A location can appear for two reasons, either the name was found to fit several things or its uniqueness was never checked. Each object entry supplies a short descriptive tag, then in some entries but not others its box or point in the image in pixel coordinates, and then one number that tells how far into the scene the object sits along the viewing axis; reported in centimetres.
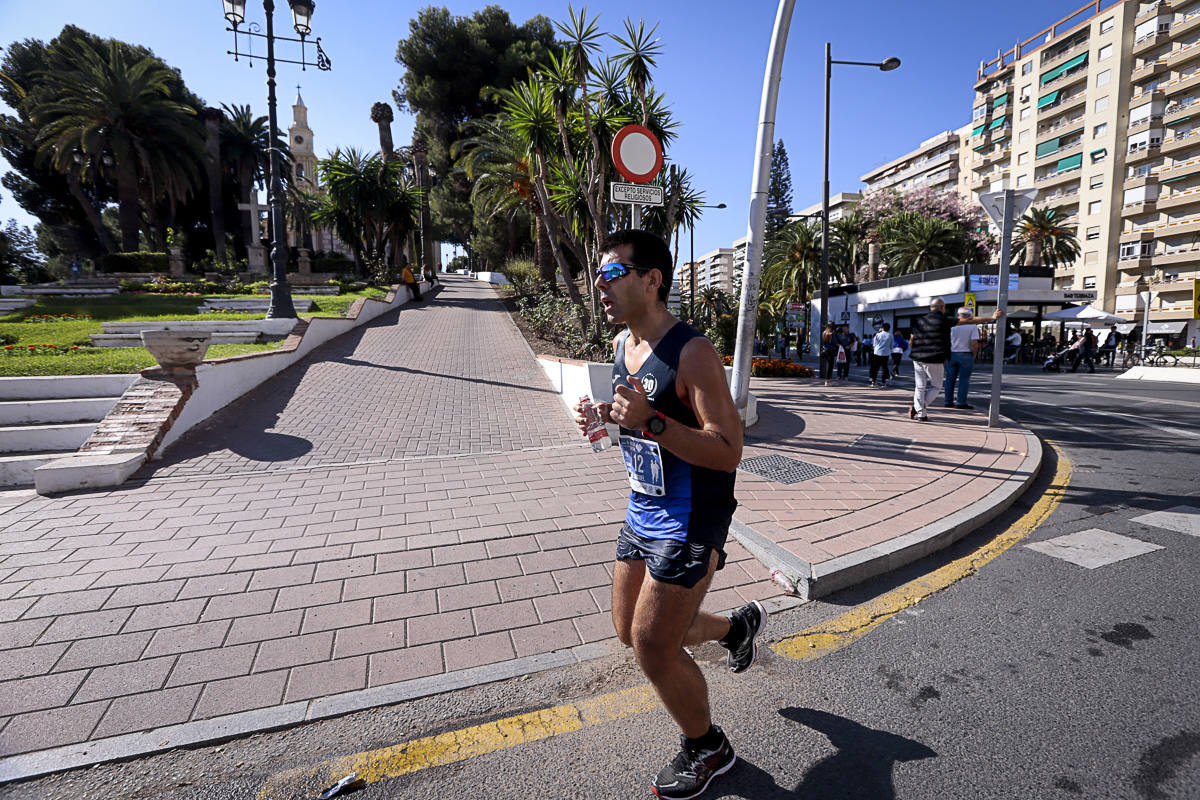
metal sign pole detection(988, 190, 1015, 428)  730
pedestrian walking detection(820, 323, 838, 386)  1456
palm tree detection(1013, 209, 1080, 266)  3812
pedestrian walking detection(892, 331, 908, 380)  1599
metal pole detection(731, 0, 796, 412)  646
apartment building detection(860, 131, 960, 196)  6862
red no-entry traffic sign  563
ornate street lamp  1275
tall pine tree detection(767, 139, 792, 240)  7200
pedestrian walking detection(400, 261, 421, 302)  2758
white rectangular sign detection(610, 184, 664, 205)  573
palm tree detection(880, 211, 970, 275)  3756
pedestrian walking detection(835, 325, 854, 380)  1469
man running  184
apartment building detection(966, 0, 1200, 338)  4050
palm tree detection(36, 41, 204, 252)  2936
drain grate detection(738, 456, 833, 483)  546
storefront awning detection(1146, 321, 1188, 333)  3982
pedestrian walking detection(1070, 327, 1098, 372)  2153
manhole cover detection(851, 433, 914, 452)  669
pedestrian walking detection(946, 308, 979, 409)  897
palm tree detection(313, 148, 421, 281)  3138
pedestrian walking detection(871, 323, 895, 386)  1340
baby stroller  2173
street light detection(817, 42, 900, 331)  1570
